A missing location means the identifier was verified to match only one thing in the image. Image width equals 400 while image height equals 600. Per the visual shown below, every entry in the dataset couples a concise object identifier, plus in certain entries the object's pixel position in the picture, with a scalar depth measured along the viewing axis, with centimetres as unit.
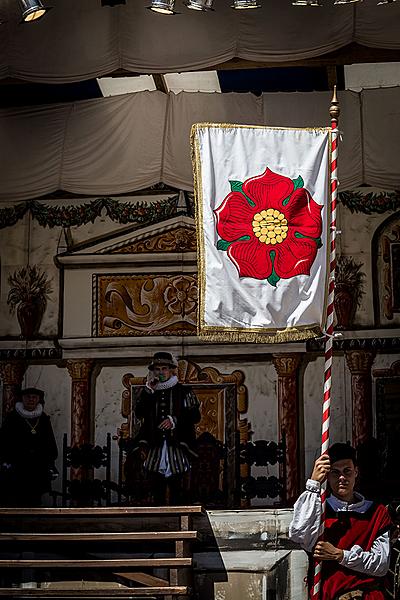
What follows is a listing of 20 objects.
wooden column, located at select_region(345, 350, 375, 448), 1208
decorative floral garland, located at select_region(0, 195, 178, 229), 1298
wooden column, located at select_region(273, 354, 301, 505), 1209
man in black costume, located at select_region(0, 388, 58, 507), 1064
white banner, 761
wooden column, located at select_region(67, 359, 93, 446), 1255
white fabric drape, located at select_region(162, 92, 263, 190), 1095
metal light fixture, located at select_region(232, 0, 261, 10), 877
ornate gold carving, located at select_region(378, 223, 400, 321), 1242
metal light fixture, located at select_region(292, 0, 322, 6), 885
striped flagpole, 710
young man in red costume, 710
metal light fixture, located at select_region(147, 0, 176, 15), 866
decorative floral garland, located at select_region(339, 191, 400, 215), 1258
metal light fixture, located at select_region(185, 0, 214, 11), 887
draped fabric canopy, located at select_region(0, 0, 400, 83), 987
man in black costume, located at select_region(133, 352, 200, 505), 1032
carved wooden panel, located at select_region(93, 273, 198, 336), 1272
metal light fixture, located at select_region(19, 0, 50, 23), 853
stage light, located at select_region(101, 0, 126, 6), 1034
